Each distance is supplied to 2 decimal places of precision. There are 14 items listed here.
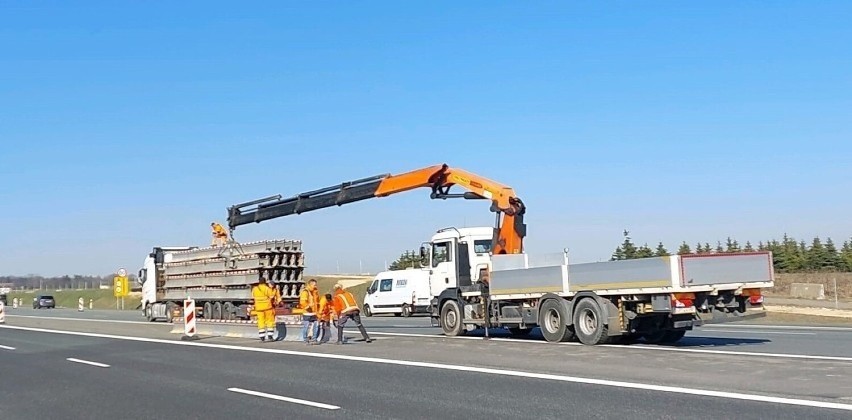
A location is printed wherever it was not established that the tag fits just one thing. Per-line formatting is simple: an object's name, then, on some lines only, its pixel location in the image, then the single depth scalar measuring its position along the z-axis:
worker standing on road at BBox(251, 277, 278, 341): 23.05
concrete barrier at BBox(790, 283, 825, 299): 46.66
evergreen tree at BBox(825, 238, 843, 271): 58.25
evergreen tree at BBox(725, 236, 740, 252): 60.22
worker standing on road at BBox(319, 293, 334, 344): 22.22
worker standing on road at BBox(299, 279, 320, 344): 22.27
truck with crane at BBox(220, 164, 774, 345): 17.52
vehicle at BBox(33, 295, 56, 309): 80.12
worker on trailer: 35.53
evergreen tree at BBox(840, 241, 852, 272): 56.94
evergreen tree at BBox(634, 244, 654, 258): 58.37
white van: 38.69
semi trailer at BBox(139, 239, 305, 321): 30.73
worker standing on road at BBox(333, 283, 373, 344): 21.70
